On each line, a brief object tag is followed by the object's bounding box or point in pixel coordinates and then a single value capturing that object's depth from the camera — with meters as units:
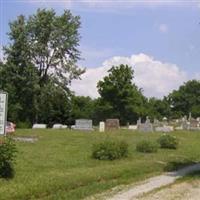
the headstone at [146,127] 40.54
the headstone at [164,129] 43.79
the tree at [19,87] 55.28
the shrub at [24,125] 47.94
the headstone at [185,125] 51.65
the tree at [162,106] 102.70
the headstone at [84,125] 41.04
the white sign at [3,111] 14.11
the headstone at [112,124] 41.79
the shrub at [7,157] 13.43
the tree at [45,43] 56.38
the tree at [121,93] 68.23
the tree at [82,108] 82.52
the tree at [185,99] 114.15
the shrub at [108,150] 19.96
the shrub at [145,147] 24.07
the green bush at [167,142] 27.17
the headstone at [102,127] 40.13
